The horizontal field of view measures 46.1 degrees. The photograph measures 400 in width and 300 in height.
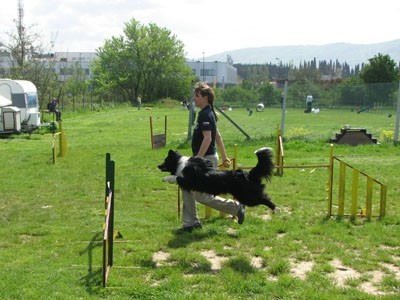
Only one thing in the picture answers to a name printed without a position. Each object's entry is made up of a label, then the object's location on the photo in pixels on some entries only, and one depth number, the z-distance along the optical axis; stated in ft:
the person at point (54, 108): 85.37
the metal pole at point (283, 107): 46.39
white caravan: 61.98
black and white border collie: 17.21
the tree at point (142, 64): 194.49
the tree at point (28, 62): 99.55
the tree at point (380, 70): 145.38
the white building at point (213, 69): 362.72
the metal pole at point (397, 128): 47.06
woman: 18.21
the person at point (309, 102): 66.44
